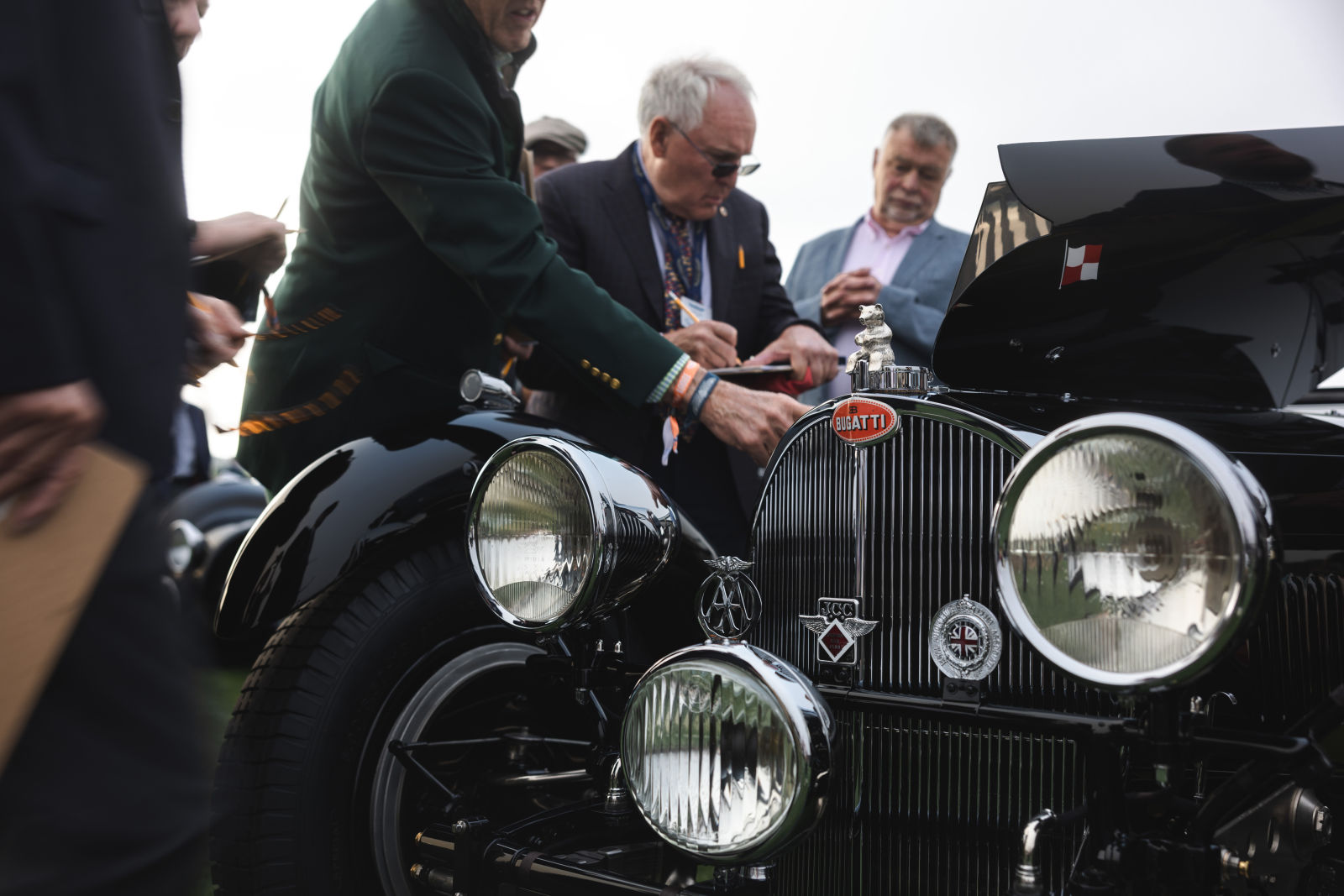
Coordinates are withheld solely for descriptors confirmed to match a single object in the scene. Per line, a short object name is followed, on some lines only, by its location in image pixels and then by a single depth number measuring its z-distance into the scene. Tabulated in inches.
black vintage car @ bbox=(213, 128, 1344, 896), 45.4
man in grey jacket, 132.4
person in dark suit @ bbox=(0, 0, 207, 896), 31.9
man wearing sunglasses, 110.3
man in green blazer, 78.3
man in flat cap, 184.2
